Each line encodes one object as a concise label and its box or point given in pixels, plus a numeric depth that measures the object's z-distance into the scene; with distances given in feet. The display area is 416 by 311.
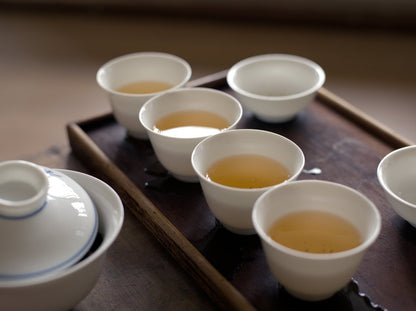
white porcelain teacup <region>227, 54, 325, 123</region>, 2.22
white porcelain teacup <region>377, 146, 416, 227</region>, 1.97
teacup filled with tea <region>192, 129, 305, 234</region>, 1.92
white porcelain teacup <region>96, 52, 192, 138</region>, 2.22
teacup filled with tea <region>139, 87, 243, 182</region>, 2.06
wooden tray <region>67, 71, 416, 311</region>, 1.81
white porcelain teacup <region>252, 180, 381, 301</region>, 1.69
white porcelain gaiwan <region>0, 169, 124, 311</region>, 1.67
